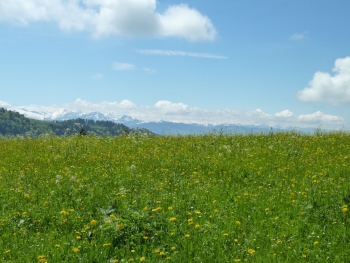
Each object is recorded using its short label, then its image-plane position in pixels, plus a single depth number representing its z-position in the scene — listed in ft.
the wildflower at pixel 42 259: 17.73
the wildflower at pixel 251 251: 17.81
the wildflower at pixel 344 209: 22.47
